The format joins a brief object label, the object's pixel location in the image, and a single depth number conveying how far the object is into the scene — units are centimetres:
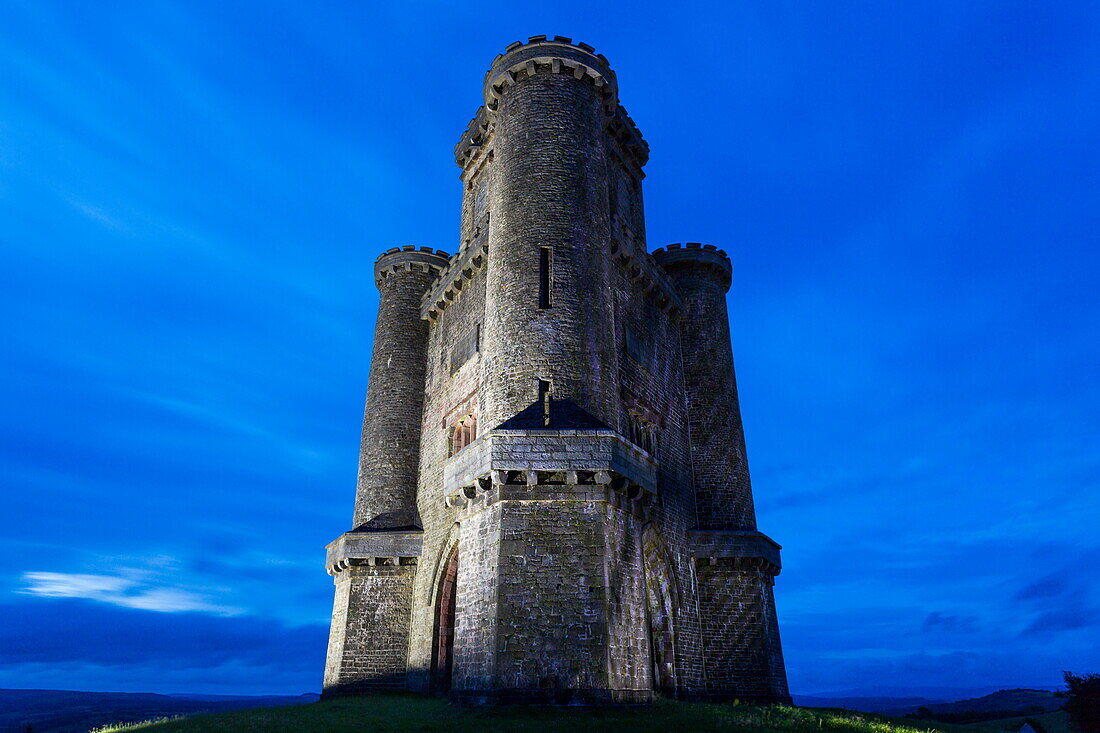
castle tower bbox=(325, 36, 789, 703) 1712
